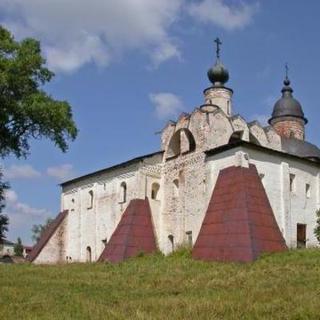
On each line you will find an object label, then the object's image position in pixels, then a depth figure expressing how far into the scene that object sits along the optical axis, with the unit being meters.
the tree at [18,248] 71.93
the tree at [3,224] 29.51
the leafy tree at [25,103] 21.94
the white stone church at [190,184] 24.36
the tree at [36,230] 66.31
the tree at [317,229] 23.91
